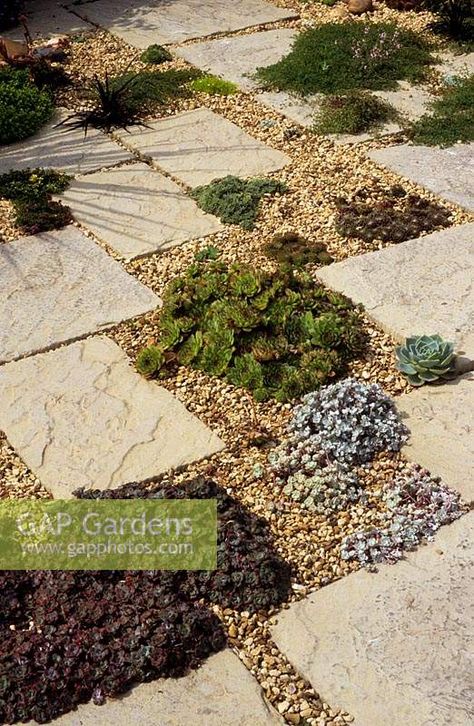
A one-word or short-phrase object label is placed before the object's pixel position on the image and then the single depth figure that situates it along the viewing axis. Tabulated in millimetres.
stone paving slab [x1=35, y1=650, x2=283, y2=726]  3055
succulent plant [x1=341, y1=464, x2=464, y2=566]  3617
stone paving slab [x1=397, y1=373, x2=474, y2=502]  3912
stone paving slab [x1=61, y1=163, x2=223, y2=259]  5500
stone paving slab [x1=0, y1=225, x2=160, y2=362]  4777
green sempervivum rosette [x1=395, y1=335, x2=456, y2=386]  4348
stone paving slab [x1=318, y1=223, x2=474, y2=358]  4699
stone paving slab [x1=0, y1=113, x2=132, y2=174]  6223
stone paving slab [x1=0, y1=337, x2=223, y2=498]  4008
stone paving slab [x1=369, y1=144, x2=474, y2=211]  5836
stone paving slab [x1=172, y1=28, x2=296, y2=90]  7457
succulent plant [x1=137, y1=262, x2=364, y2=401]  4453
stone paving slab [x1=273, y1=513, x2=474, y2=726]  3090
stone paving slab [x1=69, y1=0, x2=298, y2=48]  8180
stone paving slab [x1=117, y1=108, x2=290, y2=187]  6145
